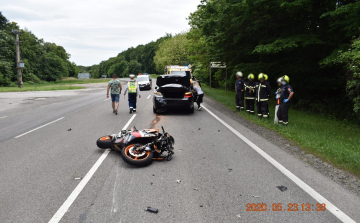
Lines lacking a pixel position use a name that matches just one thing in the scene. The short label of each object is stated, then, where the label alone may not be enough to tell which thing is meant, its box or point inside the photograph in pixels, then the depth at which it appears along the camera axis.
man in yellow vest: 13.75
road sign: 21.93
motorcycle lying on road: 5.52
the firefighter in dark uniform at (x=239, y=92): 13.48
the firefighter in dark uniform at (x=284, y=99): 9.59
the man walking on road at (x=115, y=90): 13.25
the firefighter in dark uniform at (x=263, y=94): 11.12
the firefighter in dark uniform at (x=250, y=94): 12.41
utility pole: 37.11
